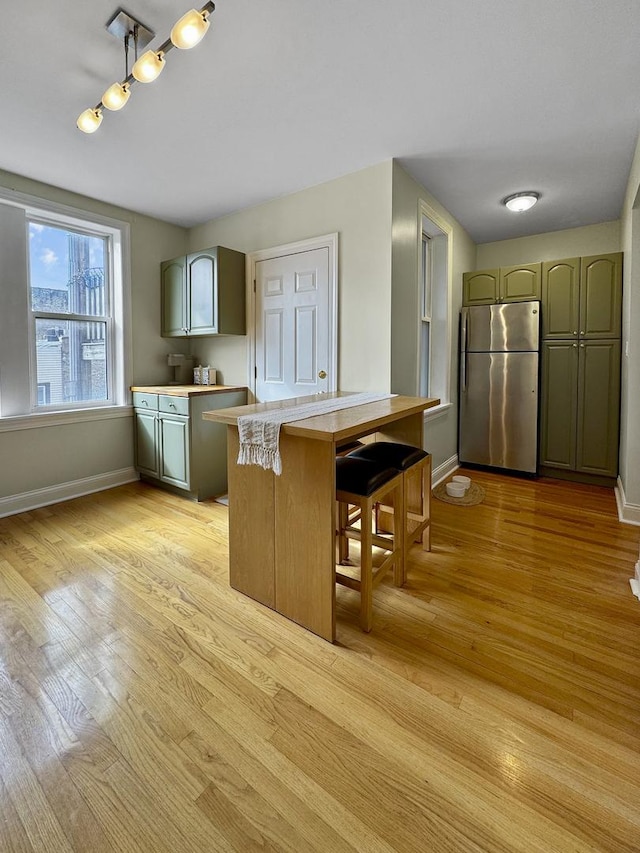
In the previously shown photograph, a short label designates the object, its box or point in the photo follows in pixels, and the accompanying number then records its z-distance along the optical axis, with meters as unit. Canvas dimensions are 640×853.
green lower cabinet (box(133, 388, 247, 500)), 3.29
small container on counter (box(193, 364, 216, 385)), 4.00
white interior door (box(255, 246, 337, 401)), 3.17
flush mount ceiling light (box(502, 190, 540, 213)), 3.24
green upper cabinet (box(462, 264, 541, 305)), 3.97
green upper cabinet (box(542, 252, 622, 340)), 3.59
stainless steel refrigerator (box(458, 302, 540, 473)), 3.86
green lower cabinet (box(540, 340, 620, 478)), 3.69
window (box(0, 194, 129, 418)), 3.02
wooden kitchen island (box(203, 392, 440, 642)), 1.61
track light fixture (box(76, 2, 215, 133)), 1.41
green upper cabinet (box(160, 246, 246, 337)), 3.50
